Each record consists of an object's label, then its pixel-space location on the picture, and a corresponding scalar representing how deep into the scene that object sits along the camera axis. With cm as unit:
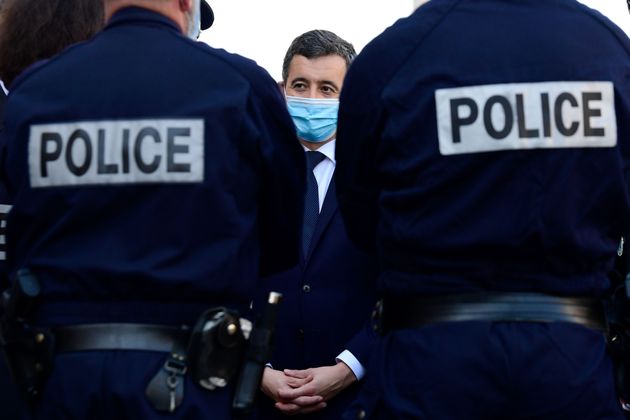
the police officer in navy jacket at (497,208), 582
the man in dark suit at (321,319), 810
